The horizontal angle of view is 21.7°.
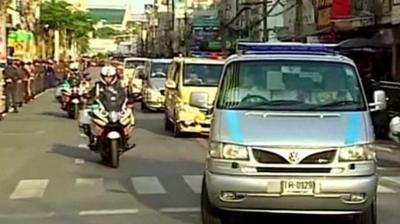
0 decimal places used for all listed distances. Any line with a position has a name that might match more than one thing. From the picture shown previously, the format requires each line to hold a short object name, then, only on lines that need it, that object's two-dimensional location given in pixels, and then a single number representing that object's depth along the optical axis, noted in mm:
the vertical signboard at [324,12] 50388
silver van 10352
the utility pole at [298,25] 49750
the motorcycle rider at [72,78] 33188
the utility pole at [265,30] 57750
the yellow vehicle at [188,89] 24633
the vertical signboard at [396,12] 36969
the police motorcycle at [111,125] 18031
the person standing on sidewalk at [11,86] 36344
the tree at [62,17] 85000
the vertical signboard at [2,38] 39612
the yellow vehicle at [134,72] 41906
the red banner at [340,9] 46781
